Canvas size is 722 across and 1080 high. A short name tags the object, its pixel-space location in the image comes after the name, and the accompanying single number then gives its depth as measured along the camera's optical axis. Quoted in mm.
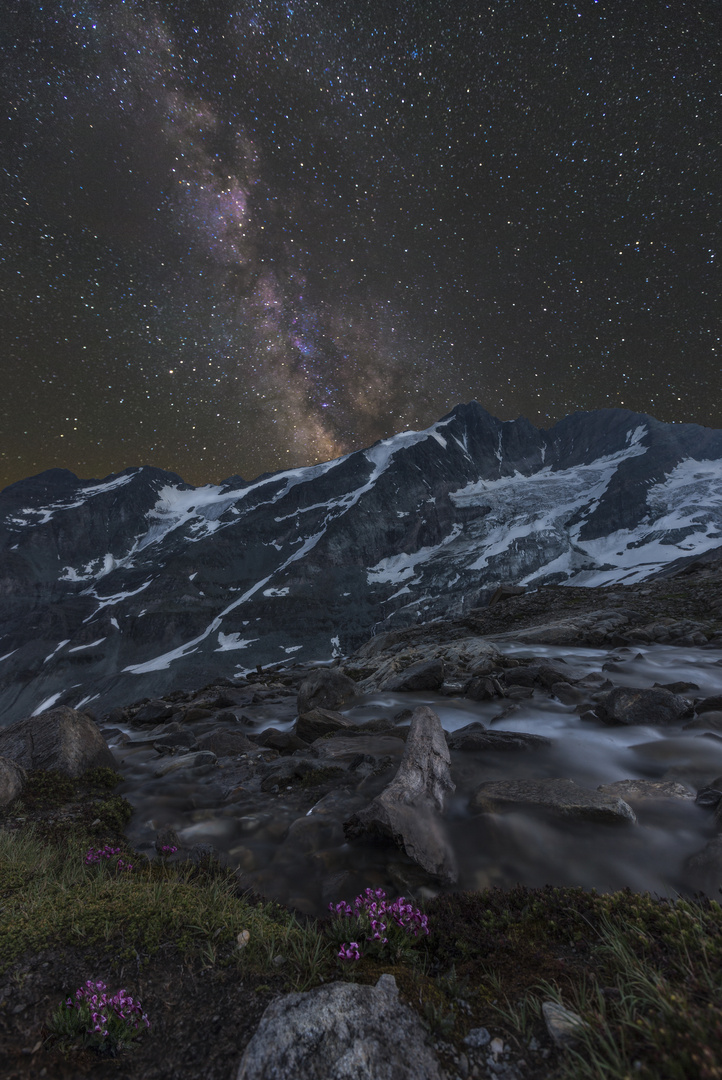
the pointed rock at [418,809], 5691
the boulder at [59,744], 9102
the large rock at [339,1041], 2479
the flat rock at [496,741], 9539
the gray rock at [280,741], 11266
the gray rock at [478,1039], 2648
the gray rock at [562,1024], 2400
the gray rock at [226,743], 11141
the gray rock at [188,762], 10055
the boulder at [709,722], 9758
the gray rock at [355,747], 9703
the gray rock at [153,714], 17516
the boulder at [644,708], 10539
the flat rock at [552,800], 6113
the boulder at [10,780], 7559
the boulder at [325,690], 16562
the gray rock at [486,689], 14086
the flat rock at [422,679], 16656
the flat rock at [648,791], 6699
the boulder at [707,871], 4848
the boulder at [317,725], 12211
